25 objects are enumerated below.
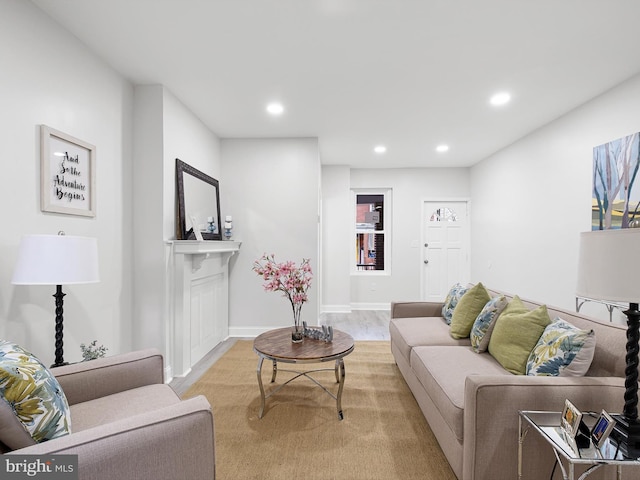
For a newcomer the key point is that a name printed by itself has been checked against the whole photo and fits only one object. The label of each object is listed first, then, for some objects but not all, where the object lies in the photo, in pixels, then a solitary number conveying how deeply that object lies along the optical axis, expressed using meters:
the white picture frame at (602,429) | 1.12
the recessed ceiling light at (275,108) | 3.26
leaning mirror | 3.13
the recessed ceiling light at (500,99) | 3.01
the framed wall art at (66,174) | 1.95
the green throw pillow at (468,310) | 2.53
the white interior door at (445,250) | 6.03
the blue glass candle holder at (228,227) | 4.08
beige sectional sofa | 1.40
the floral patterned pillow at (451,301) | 2.97
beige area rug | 1.76
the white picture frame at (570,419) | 1.18
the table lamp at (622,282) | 1.15
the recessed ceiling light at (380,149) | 4.70
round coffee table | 2.11
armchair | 0.99
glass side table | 1.12
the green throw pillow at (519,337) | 1.84
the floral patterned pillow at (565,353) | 1.52
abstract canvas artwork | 2.66
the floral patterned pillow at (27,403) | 1.02
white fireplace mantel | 2.98
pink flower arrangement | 2.41
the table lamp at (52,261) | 1.54
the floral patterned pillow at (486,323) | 2.24
